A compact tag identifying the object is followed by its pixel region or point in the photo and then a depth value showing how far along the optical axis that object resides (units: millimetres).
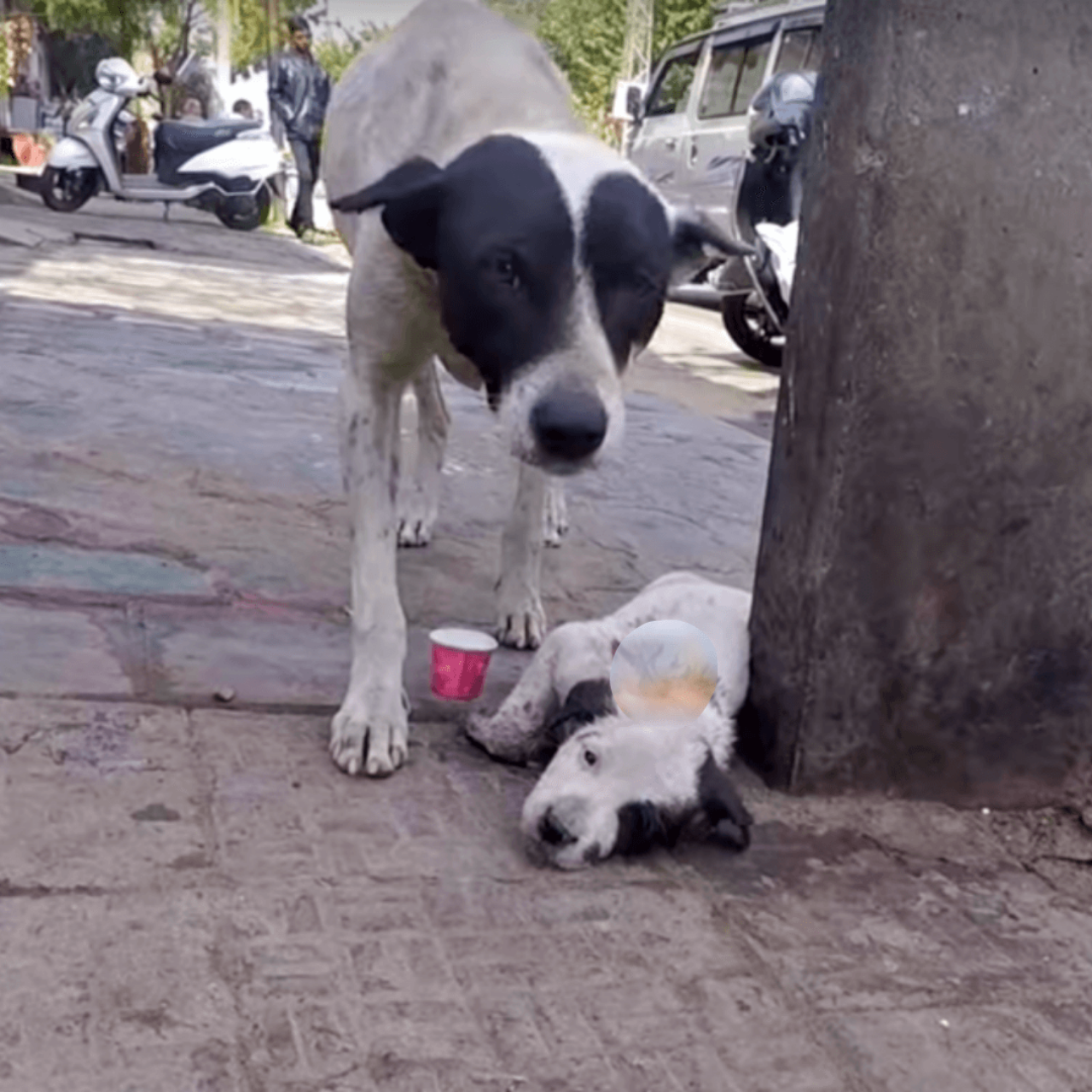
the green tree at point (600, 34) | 36562
